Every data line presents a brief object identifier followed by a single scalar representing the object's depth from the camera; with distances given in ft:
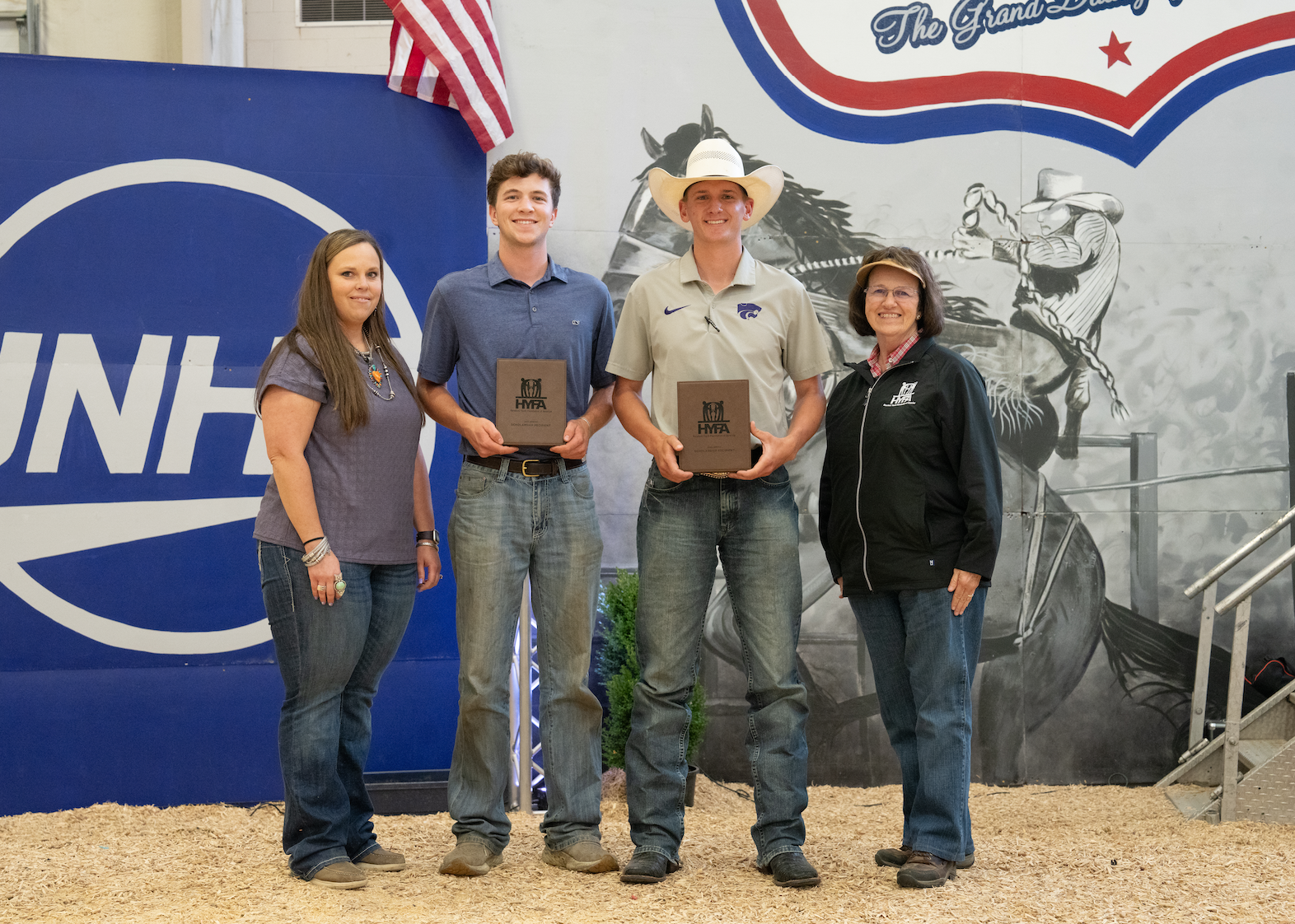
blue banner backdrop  14.48
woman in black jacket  10.28
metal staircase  13.92
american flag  15.08
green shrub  15.14
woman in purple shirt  10.05
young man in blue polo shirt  10.58
